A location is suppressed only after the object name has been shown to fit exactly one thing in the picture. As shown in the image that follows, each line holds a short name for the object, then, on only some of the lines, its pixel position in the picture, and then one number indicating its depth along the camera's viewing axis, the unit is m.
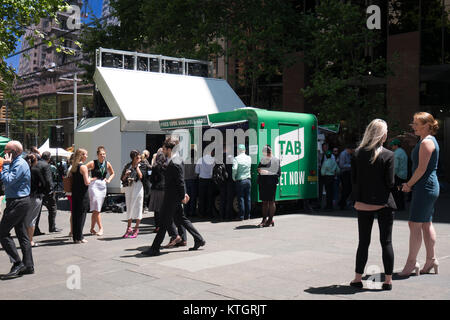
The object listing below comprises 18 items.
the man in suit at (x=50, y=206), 10.18
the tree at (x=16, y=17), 13.64
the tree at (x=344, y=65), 17.86
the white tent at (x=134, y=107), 14.75
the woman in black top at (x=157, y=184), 9.66
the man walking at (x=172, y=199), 7.59
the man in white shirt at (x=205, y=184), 12.41
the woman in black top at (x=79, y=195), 8.86
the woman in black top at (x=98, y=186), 9.74
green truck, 11.94
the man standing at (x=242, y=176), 11.46
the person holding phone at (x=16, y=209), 6.30
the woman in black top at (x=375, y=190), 5.20
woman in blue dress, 5.77
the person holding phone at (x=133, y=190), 9.49
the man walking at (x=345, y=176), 13.89
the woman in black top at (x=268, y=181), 10.61
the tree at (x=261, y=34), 21.03
